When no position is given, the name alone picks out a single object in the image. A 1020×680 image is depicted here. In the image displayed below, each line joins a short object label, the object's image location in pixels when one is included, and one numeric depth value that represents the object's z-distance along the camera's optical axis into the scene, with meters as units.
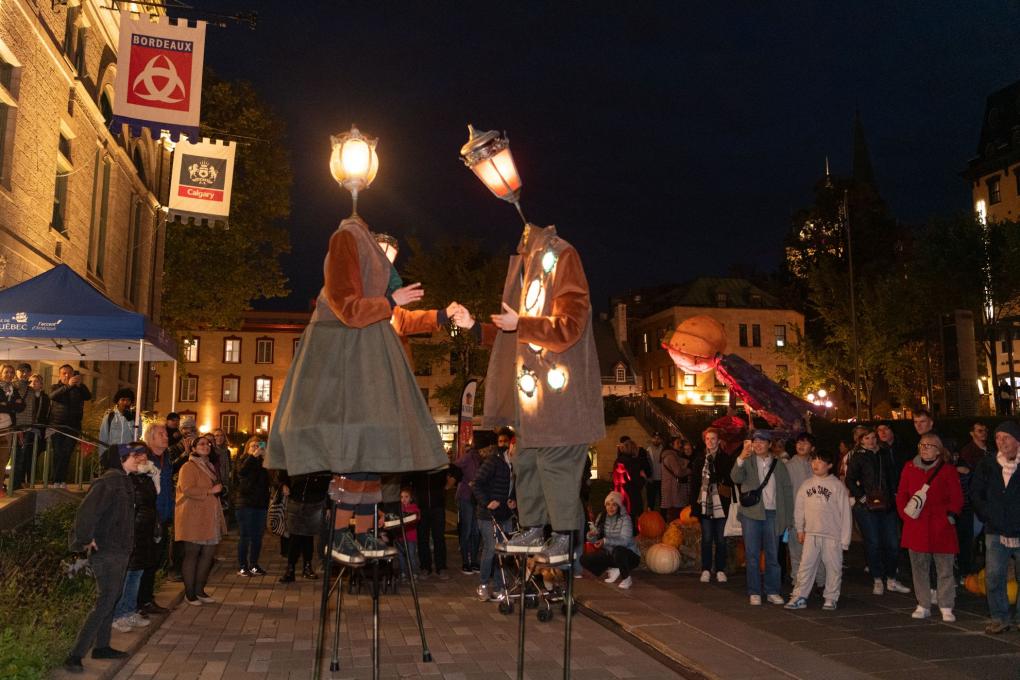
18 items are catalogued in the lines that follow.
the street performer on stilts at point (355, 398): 5.05
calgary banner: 21.23
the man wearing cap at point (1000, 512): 9.16
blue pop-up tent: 12.98
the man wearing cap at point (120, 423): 14.14
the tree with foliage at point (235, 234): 32.34
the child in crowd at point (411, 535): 12.96
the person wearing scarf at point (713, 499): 12.73
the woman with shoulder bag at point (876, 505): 11.88
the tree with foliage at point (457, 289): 45.22
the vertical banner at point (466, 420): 17.34
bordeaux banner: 16.80
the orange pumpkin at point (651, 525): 15.34
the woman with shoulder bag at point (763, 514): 11.23
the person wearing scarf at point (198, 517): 10.78
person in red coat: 9.84
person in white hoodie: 10.68
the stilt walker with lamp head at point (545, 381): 5.30
